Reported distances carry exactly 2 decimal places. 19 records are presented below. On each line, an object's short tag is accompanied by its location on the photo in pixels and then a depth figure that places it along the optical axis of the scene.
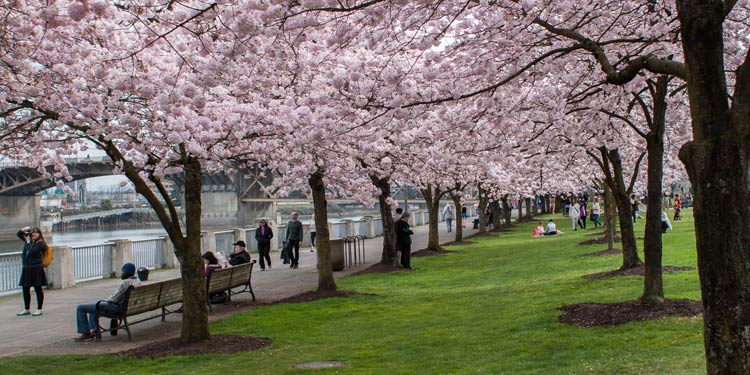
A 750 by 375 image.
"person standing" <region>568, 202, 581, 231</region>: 41.52
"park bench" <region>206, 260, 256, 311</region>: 15.17
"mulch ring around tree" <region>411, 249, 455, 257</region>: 27.80
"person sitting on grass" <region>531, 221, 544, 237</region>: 37.91
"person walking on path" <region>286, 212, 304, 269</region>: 24.78
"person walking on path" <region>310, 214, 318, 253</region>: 33.19
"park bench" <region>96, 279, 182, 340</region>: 12.48
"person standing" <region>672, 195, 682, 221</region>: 45.17
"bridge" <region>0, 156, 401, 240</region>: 57.81
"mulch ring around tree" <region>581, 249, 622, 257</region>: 21.69
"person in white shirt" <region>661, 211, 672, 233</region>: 28.43
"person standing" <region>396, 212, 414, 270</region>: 22.05
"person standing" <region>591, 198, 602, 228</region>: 41.92
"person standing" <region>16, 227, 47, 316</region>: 15.39
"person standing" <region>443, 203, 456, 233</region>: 50.19
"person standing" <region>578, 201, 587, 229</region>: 43.50
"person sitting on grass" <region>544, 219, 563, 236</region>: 37.94
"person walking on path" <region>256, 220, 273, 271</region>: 24.38
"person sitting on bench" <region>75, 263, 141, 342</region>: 12.43
